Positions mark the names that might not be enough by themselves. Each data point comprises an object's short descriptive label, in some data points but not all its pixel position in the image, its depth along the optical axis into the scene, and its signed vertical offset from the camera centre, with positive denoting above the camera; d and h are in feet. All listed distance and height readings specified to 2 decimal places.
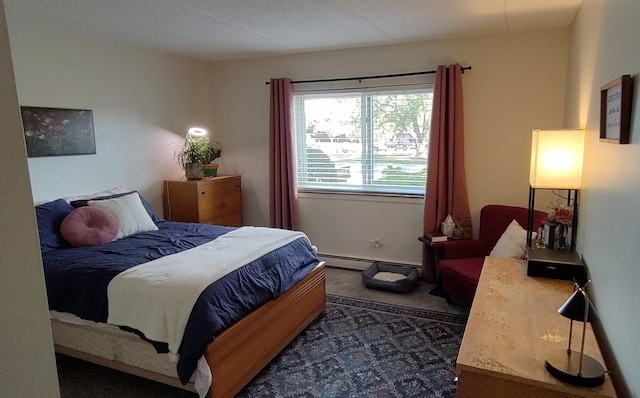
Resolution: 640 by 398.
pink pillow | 9.98 -1.91
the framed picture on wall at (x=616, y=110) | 4.56 +0.34
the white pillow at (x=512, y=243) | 10.02 -2.57
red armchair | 10.79 -3.09
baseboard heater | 14.84 -4.31
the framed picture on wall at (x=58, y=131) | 10.53 +0.54
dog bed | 12.53 -4.29
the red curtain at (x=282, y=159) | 14.78 -0.48
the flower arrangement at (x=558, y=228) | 8.00 -1.75
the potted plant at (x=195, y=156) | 14.70 -0.29
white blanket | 7.15 -2.56
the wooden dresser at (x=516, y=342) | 4.50 -2.54
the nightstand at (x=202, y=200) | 14.01 -1.84
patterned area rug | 8.01 -4.71
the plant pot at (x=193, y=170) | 14.66 -0.79
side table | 12.75 -3.69
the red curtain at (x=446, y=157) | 12.46 -0.47
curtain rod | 12.90 +2.24
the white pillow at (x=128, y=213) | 11.07 -1.78
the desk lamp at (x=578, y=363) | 4.27 -2.47
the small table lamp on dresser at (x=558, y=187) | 7.34 -0.90
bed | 7.18 -2.87
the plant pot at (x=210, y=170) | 15.14 -0.83
